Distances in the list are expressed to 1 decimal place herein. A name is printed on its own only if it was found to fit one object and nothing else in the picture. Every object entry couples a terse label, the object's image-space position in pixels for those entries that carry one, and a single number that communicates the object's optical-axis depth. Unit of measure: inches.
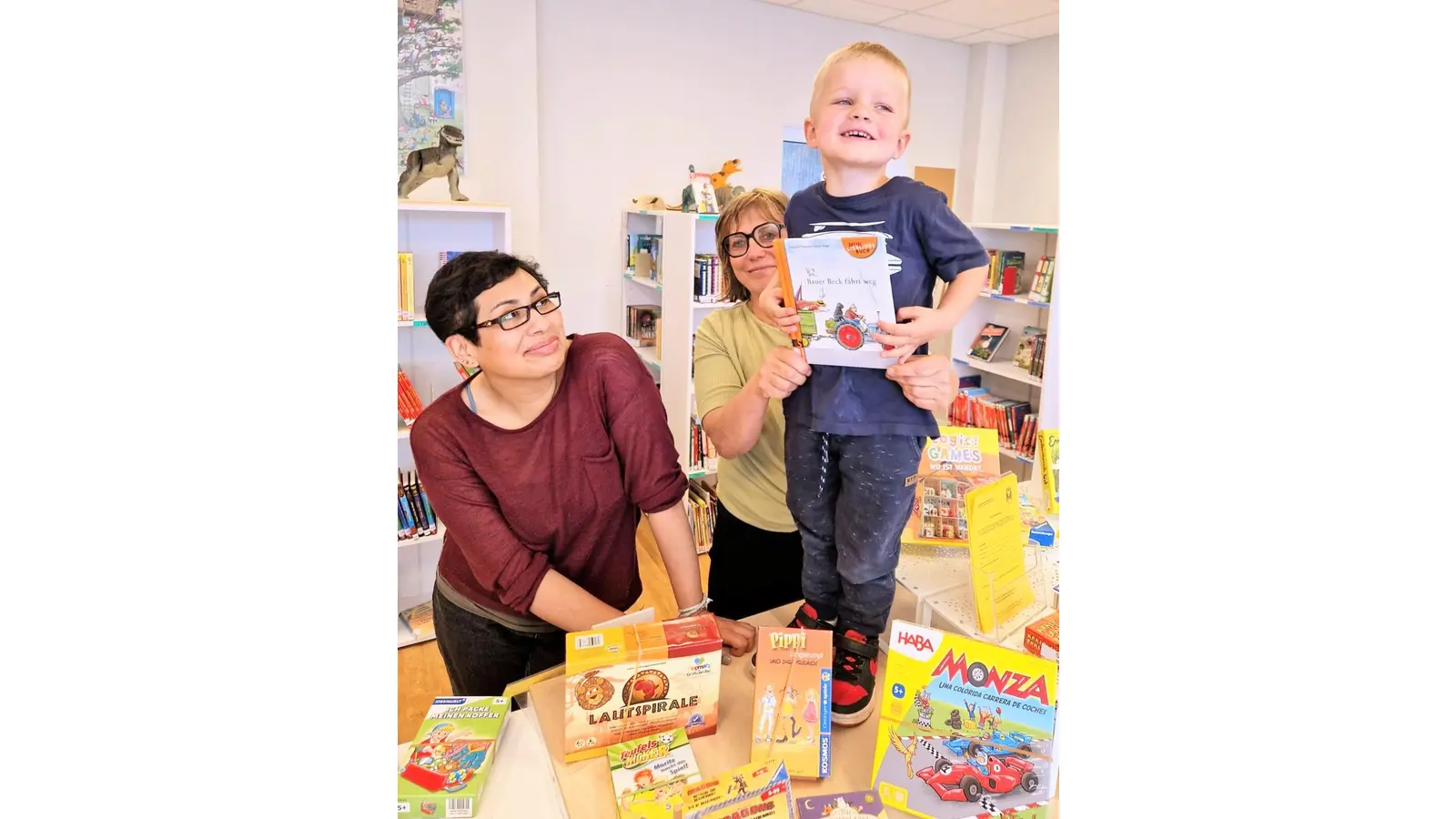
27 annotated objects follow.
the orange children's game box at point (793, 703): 37.6
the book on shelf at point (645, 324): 142.1
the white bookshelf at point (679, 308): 122.6
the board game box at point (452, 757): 34.4
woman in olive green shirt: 56.9
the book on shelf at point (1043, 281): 143.3
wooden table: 36.7
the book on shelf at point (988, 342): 158.9
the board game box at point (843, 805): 34.8
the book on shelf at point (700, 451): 123.0
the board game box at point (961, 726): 34.7
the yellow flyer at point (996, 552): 51.7
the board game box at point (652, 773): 34.4
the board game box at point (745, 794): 32.4
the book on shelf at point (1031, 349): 148.8
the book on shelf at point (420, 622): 103.9
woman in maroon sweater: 47.8
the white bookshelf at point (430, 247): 99.0
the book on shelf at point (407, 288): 94.4
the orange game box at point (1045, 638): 46.5
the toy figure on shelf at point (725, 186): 127.9
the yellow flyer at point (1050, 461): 66.2
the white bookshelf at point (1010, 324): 149.7
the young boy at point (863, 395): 38.0
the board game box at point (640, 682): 37.7
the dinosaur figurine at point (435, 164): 104.0
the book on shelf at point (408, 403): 96.0
